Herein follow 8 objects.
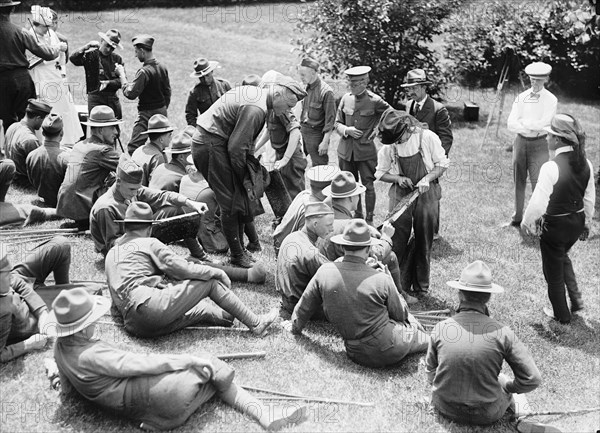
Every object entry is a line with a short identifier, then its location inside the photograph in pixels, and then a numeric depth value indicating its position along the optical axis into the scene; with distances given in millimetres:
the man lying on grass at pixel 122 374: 5211
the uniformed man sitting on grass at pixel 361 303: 6246
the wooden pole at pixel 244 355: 6375
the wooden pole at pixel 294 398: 5973
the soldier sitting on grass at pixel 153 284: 6398
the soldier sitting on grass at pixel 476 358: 5539
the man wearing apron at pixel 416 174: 7879
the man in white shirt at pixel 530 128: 9992
